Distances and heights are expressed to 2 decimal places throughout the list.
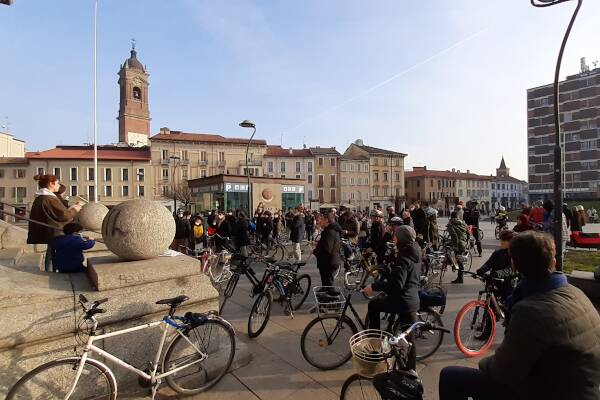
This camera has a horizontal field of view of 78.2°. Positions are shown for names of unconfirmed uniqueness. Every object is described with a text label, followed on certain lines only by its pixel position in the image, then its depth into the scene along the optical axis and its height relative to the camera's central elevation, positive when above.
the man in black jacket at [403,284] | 4.01 -0.95
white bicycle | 2.82 -1.45
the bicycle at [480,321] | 4.77 -1.63
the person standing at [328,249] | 6.57 -0.90
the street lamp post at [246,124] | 17.05 +3.49
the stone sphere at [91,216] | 8.52 -0.37
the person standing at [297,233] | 12.38 -1.19
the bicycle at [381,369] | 2.39 -1.22
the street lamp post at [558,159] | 7.15 +0.76
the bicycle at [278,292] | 5.33 -1.55
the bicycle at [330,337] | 4.21 -1.60
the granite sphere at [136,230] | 3.99 -0.33
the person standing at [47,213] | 5.09 -0.17
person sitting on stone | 4.41 -0.62
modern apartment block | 70.69 +12.47
